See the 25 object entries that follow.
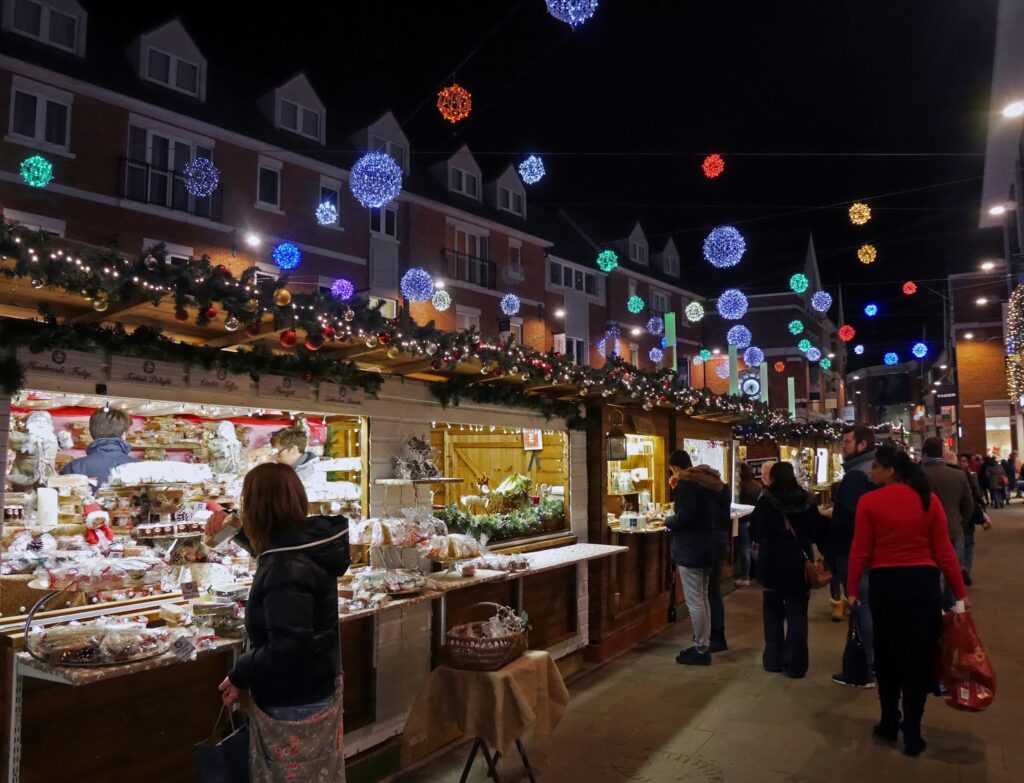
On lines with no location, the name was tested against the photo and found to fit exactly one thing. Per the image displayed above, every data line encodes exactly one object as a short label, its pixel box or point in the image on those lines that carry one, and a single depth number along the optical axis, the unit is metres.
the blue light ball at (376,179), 8.44
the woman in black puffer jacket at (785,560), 6.21
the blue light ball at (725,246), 10.21
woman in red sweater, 4.46
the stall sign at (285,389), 4.45
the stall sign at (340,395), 4.84
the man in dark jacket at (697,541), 6.82
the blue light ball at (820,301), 13.47
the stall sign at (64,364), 3.40
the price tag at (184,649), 3.18
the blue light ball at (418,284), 13.27
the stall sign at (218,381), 4.07
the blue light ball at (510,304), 20.84
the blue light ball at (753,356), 21.44
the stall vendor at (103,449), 4.55
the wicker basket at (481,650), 4.12
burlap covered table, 4.03
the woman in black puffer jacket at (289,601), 2.58
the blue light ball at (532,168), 9.80
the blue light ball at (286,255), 13.73
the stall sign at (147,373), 3.75
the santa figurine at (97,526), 4.20
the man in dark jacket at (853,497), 5.92
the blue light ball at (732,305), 13.19
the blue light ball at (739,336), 14.59
